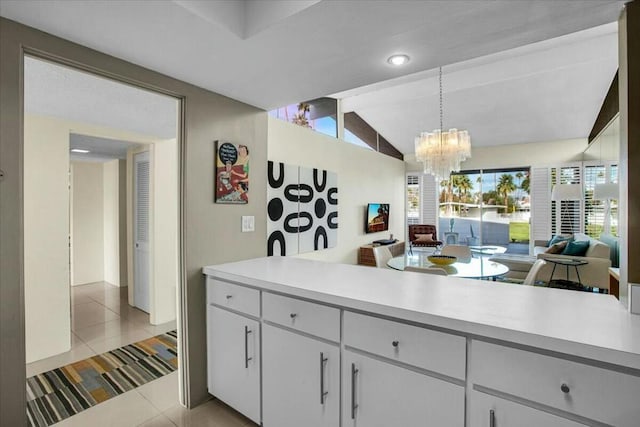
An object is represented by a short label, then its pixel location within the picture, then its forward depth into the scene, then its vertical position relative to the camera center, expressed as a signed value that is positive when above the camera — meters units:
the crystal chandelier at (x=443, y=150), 4.53 +0.87
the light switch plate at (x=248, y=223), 2.47 -0.10
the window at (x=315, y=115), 4.48 +1.49
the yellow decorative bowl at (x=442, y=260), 3.31 -0.52
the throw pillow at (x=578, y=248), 4.34 -0.53
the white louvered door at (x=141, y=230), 4.03 -0.25
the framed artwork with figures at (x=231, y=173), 2.27 +0.28
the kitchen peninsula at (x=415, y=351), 0.96 -0.54
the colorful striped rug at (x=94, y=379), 2.17 -1.34
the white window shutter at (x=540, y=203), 6.51 +0.14
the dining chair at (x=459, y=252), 3.88 -0.52
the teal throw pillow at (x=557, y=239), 5.34 -0.50
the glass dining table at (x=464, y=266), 3.04 -0.61
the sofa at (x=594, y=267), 4.04 -0.75
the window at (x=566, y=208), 6.22 +0.03
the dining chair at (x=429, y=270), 2.52 -0.49
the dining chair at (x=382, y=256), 3.76 -0.57
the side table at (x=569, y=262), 4.09 -0.69
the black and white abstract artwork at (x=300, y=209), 3.93 +0.02
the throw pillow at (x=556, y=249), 4.74 -0.59
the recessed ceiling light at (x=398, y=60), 1.75 +0.85
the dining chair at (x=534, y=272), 2.92 -0.59
